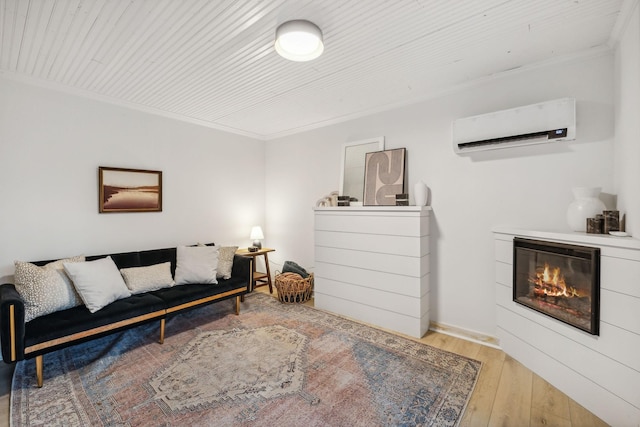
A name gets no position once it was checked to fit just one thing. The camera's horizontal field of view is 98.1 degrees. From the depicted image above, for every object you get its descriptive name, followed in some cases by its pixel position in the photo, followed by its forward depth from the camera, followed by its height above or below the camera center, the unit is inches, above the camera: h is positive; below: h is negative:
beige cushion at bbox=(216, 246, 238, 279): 137.0 -24.9
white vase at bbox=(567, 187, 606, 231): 80.1 +1.9
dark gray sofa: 76.6 -34.9
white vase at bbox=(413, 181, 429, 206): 116.2 +8.1
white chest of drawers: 111.9 -23.5
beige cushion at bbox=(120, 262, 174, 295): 112.9 -28.0
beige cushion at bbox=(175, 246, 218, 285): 127.1 -25.0
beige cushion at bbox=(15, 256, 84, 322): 87.8 -25.7
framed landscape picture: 122.0 +9.9
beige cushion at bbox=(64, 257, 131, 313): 95.0 -25.7
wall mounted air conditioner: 86.4 +29.1
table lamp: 172.4 -15.2
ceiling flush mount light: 70.3 +45.3
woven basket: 147.8 -40.8
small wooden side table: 161.2 -32.5
